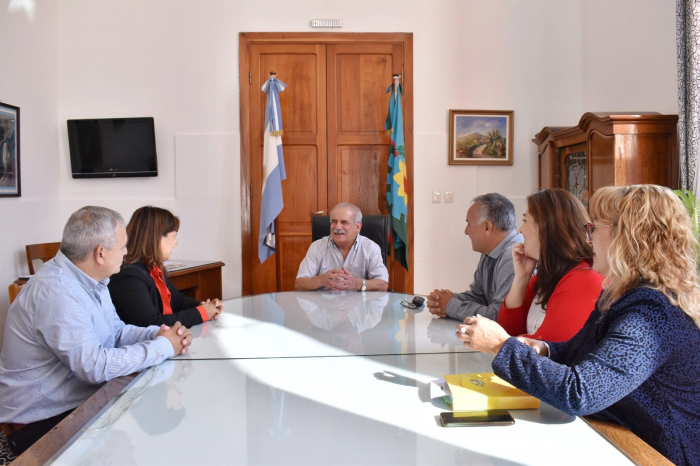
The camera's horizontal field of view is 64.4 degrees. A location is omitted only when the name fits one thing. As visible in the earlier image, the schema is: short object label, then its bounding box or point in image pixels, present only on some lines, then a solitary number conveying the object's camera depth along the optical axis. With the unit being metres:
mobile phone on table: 1.19
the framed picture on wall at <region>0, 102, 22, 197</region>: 3.91
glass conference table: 1.08
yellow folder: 1.25
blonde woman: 1.14
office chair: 3.68
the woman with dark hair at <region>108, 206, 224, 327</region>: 2.18
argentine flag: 4.66
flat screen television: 4.79
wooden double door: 4.87
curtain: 3.08
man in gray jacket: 2.41
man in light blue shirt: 1.62
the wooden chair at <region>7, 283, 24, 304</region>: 3.60
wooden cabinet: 3.28
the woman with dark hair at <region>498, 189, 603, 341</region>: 1.74
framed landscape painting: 4.90
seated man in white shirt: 3.41
